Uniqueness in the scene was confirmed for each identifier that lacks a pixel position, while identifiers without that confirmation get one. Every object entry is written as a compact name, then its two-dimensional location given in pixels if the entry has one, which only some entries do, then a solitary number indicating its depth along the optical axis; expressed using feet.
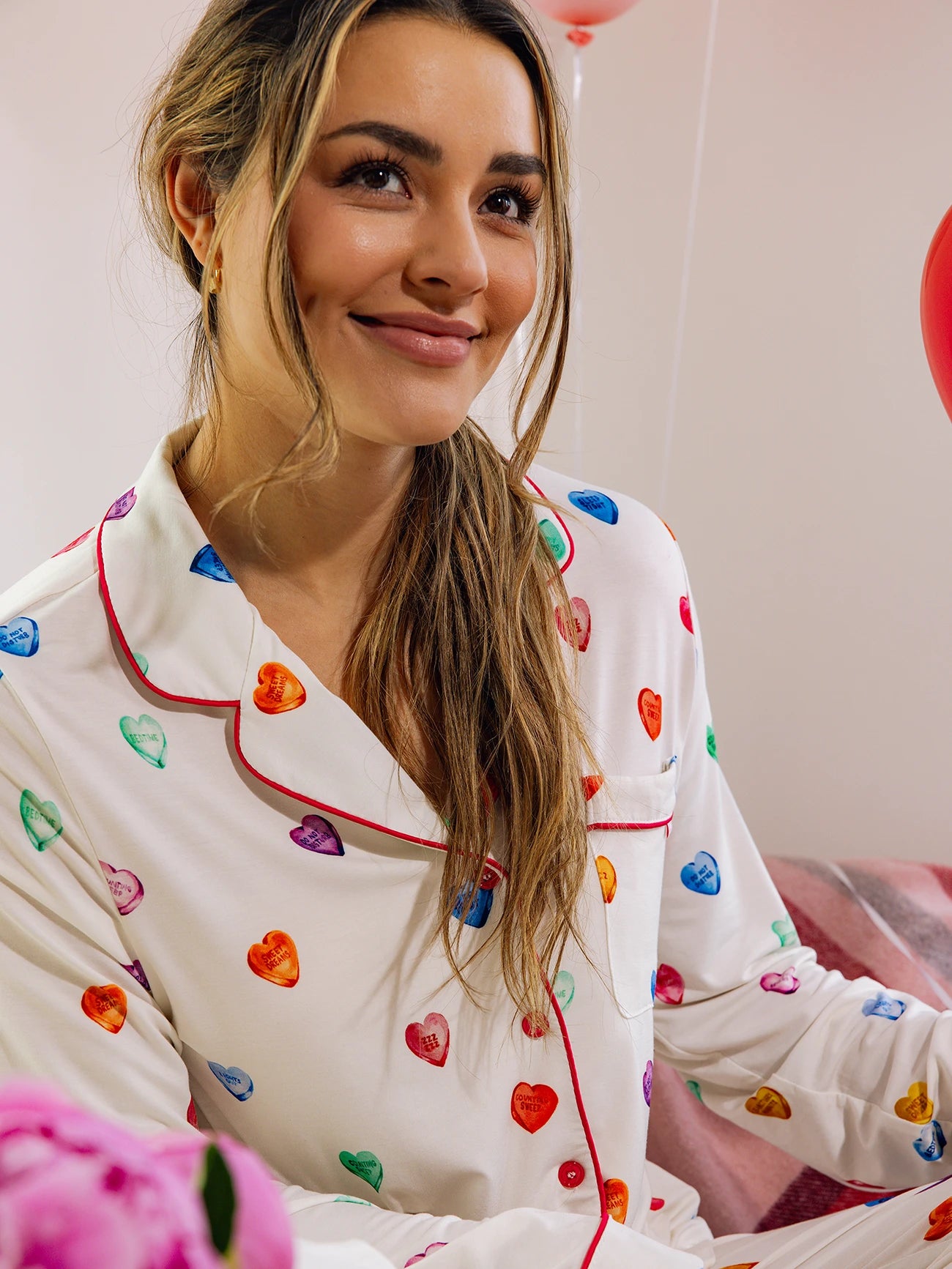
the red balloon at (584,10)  6.14
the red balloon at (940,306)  3.19
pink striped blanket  4.45
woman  2.79
